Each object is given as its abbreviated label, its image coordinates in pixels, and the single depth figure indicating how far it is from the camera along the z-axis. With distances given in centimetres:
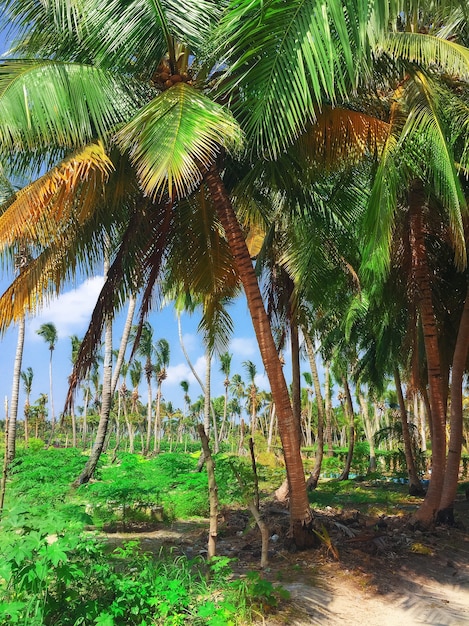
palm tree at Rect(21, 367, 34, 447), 5172
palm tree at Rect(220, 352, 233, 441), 4378
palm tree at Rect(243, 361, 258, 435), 4453
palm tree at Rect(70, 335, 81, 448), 4184
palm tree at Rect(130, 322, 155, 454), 3932
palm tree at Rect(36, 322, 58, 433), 4406
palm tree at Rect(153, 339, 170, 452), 4460
